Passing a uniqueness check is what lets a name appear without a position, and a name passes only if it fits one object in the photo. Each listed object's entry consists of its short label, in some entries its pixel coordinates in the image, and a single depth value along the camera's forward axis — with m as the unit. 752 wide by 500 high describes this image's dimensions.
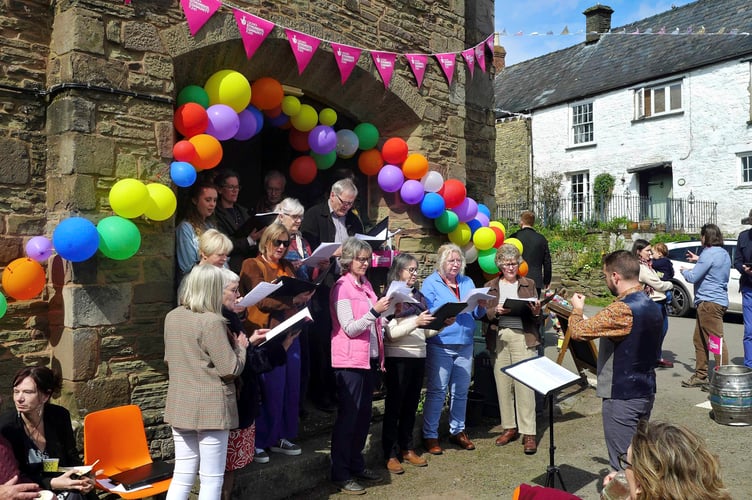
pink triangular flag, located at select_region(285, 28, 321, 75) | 5.92
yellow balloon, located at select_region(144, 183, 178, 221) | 4.75
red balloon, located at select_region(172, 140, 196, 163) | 5.14
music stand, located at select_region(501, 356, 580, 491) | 4.23
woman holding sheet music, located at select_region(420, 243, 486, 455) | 5.64
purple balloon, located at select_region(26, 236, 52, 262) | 4.55
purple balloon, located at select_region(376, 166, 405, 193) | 7.03
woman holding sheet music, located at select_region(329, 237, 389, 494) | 4.79
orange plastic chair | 3.96
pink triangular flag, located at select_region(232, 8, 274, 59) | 5.55
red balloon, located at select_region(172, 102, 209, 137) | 5.23
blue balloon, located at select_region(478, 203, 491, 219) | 8.24
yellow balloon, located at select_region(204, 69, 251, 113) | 5.43
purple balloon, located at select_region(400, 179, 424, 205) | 7.04
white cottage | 19.08
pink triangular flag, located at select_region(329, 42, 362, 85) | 6.33
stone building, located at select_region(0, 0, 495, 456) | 4.69
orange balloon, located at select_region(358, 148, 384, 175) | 7.21
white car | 13.16
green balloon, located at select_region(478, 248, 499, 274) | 7.59
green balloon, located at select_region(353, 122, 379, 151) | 7.10
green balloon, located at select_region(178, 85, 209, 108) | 5.43
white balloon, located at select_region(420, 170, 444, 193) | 7.12
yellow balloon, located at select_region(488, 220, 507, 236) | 7.91
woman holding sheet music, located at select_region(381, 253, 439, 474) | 5.29
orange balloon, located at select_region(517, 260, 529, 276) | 7.31
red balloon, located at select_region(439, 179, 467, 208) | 7.26
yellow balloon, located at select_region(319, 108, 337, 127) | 6.69
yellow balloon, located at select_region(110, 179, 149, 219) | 4.56
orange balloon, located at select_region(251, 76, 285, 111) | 6.03
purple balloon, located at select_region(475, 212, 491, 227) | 7.85
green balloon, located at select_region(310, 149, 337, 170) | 6.93
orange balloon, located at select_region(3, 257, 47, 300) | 4.40
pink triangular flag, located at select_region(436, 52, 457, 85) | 7.42
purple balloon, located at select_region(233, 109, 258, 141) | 5.86
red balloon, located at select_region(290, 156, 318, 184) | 6.88
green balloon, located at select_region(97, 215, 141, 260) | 4.51
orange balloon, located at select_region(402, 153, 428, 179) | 7.03
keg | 6.28
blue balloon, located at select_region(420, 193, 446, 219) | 7.09
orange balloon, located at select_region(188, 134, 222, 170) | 5.21
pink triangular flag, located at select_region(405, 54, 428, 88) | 7.11
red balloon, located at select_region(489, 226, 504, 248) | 7.78
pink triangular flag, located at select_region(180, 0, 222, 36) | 5.22
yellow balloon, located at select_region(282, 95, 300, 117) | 6.31
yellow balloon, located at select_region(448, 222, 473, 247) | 7.47
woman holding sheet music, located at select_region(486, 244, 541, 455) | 5.84
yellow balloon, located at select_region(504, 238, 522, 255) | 7.44
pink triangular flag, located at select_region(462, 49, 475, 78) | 7.87
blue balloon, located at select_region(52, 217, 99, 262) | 4.30
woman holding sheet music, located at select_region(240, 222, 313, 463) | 4.77
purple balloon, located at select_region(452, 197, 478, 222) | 7.48
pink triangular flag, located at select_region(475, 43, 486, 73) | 8.21
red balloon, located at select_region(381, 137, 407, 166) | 7.00
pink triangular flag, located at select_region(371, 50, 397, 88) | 6.71
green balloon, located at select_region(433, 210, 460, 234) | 7.31
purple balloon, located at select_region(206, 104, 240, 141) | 5.38
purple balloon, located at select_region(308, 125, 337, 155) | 6.57
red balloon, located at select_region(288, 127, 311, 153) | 6.83
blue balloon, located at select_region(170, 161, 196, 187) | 5.06
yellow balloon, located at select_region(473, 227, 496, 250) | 7.50
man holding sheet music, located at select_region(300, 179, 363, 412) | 5.92
